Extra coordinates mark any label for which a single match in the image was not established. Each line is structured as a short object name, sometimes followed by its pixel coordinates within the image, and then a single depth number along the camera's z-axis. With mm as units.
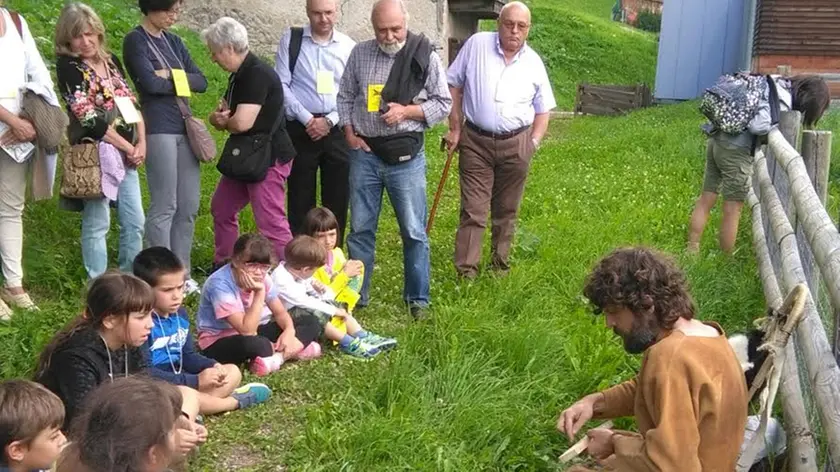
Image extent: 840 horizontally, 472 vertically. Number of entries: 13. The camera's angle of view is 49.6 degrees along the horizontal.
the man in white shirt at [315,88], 5836
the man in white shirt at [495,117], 5910
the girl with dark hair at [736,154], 6438
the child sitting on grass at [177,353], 4023
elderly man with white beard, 5184
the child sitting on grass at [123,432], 2262
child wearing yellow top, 5246
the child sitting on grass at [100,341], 3404
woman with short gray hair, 5418
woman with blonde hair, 5043
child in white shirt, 4926
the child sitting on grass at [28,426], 2730
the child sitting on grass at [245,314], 4532
